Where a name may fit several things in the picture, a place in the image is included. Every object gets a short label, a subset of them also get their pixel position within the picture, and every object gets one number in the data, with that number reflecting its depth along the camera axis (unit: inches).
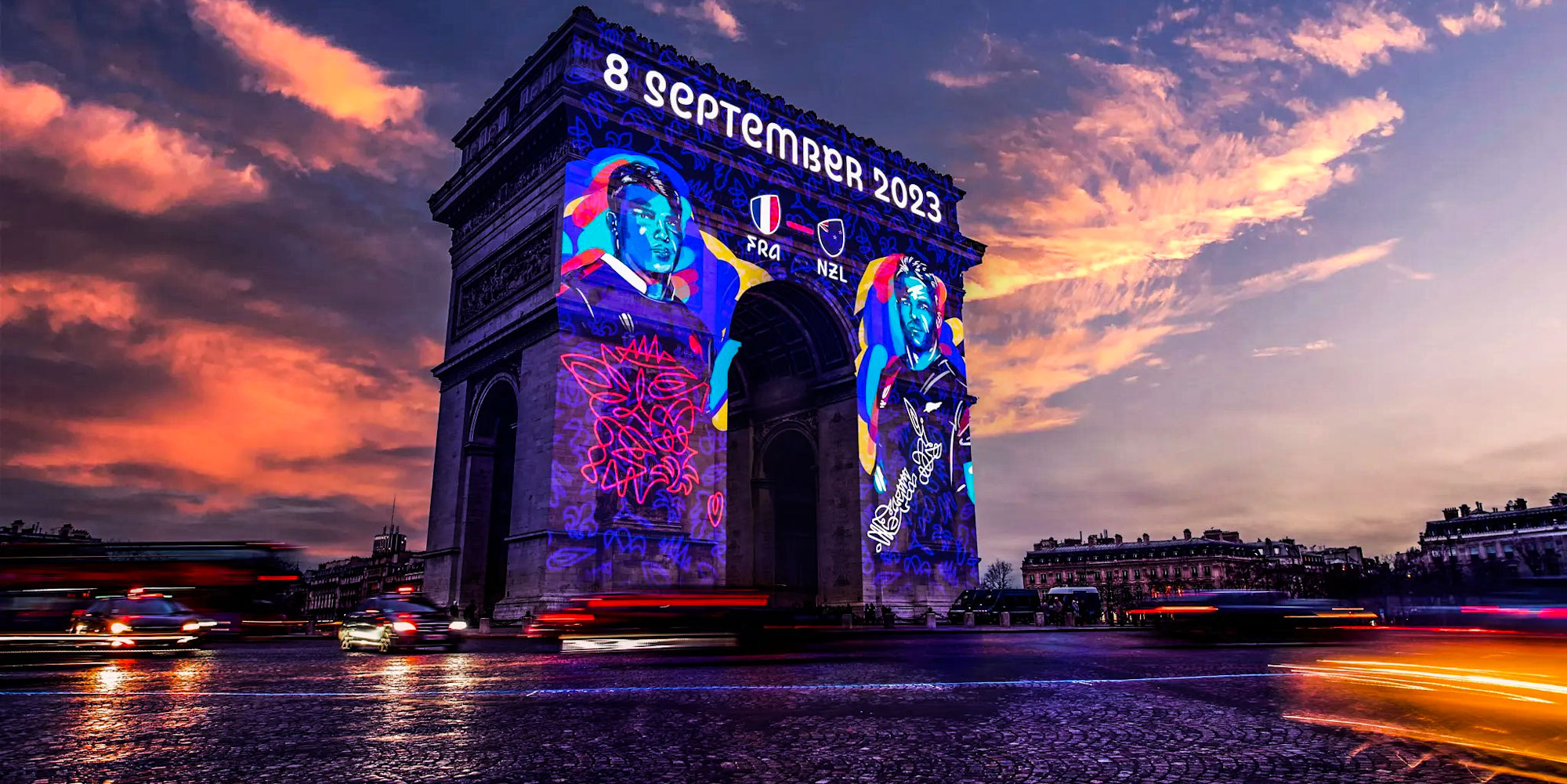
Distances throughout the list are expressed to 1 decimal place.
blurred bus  920.3
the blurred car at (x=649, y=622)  693.3
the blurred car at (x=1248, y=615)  978.1
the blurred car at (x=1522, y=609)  788.6
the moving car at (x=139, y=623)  748.0
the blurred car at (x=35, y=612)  666.2
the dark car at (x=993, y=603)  1445.6
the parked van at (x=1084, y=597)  1868.8
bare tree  5930.1
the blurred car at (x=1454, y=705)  224.2
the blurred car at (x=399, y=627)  776.3
